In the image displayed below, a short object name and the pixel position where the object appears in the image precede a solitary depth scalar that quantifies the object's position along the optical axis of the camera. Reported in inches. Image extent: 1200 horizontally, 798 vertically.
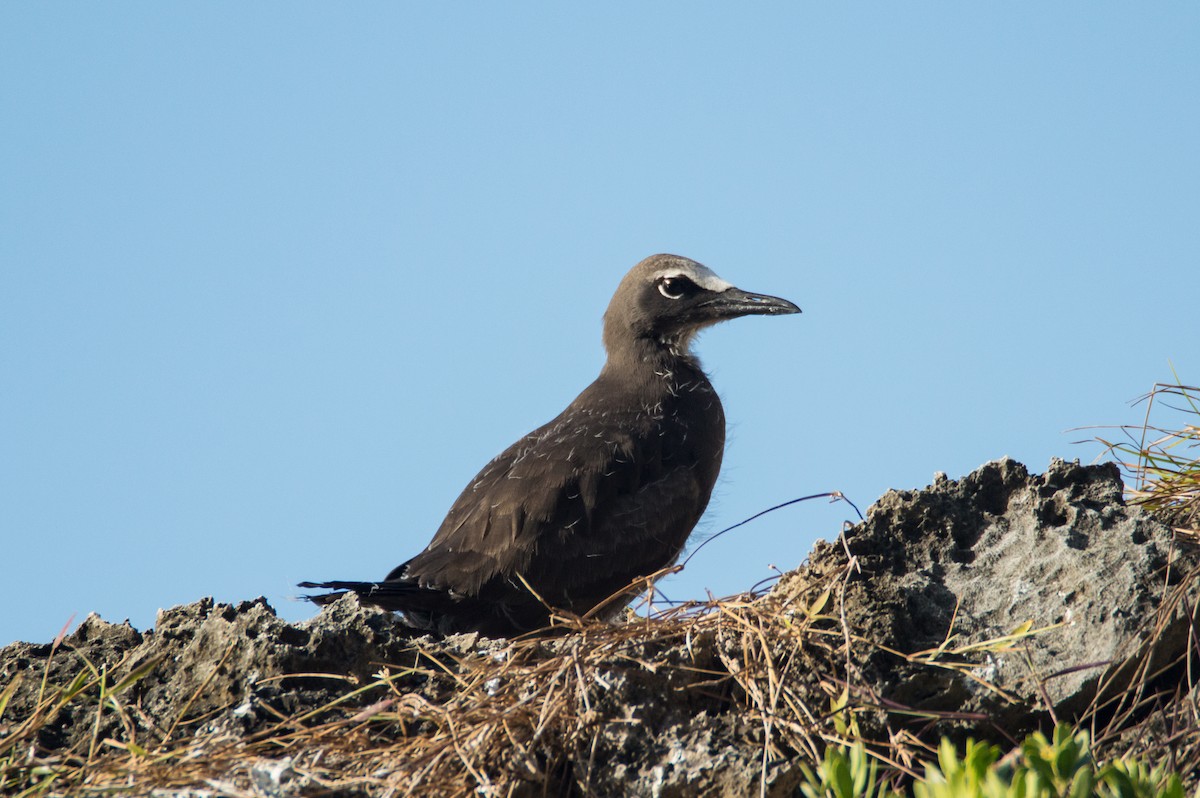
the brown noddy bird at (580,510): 473.7
